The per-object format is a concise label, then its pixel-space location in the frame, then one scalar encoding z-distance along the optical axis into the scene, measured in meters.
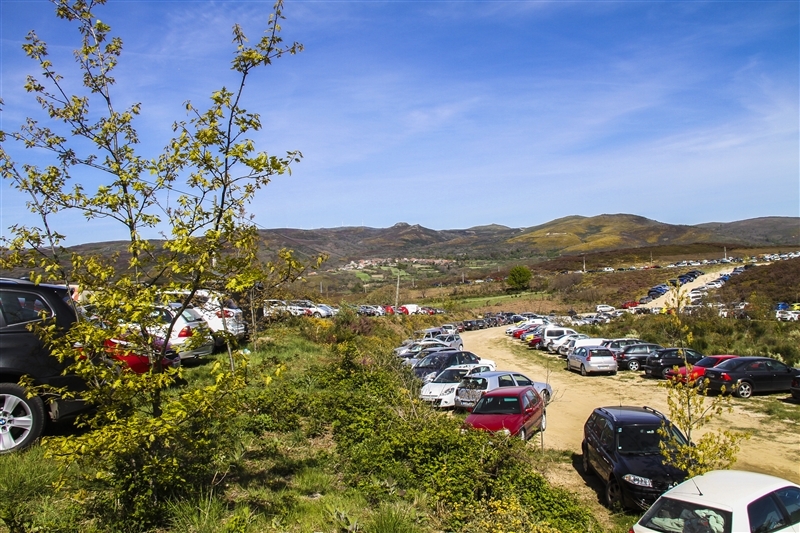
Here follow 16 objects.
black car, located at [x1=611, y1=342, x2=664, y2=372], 28.52
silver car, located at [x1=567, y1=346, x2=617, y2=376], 27.08
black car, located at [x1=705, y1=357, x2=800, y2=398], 19.53
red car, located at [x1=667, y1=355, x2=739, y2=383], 22.05
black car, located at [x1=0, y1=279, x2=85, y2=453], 6.01
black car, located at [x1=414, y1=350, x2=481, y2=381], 21.77
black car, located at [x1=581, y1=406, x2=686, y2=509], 9.32
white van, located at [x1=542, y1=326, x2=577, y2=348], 38.59
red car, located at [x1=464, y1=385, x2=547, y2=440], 13.12
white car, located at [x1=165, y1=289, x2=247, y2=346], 15.82
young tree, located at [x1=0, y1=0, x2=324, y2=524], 4.55
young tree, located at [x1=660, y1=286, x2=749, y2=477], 7.67
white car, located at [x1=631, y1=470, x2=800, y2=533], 5.89
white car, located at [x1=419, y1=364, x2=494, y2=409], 17.28
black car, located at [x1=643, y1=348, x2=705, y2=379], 24.70
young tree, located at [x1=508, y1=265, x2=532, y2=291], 92.12
